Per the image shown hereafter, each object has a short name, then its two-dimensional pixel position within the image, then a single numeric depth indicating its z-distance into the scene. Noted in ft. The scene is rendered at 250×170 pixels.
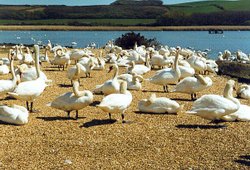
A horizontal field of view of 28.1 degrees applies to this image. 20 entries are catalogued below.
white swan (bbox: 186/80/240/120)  38.22
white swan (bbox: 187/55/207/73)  72.79
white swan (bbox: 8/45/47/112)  40.91
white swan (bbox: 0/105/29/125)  37.96
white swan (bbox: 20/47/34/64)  87.25
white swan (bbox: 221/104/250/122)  40.96
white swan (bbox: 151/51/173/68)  80.94
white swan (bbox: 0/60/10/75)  71.87
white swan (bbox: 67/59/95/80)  55.48
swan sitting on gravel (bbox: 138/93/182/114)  43.78
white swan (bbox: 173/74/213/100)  49.78
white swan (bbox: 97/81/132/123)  38.24
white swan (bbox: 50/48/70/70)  78.43
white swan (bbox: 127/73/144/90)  56.65
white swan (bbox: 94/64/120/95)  47.19
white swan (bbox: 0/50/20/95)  45.27
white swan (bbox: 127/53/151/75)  68.25
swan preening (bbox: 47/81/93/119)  39.73
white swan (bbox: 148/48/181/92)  55.62
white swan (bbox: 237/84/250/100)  53.79
